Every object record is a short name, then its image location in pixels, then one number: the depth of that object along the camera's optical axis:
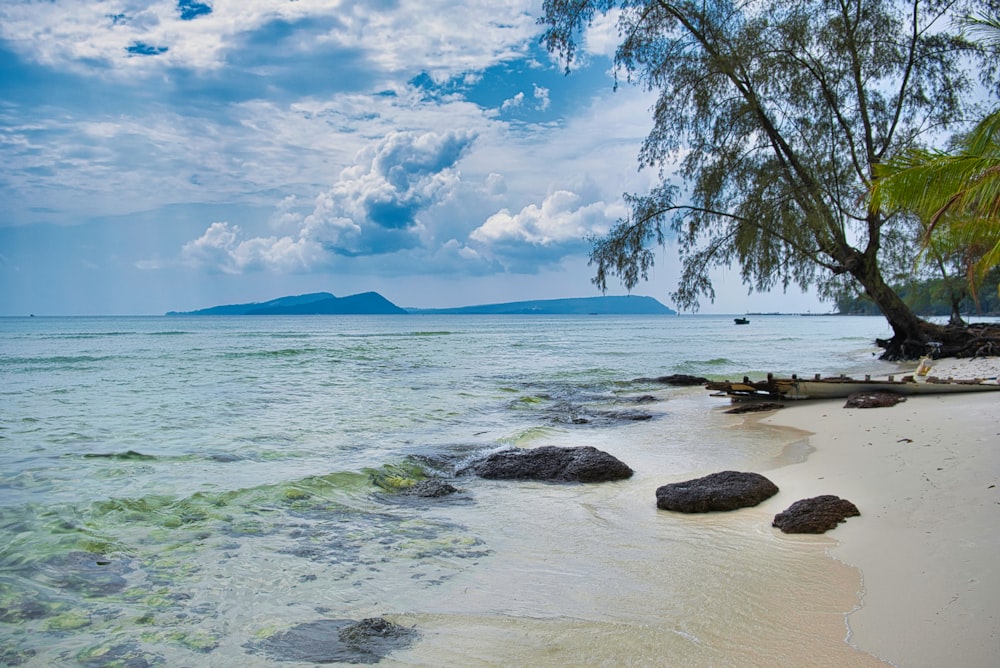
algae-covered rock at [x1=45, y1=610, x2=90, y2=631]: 4.57
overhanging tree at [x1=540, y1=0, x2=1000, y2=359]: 19.61
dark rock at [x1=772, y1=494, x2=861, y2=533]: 5.98
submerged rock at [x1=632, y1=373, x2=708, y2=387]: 21.42
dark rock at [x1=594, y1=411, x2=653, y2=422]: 14.16
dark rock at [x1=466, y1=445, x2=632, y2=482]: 8.62
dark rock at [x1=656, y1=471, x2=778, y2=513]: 6.88
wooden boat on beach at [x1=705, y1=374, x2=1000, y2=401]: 13.21
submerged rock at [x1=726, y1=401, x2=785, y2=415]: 14.51
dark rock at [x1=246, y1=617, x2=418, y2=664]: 4.10
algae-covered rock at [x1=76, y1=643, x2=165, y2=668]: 4.07
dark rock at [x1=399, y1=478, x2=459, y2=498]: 8.11
